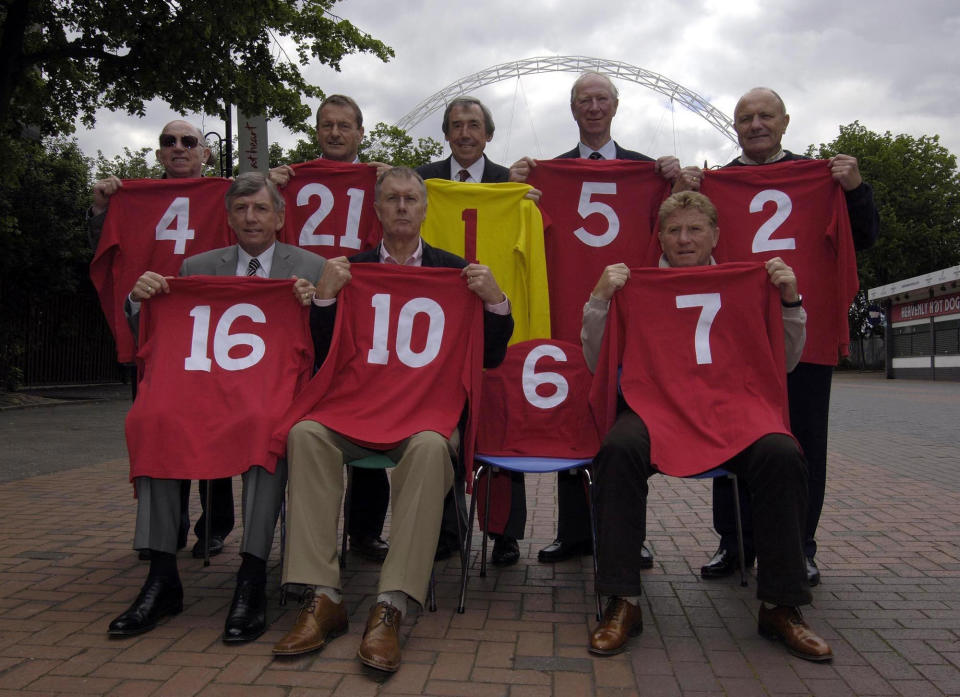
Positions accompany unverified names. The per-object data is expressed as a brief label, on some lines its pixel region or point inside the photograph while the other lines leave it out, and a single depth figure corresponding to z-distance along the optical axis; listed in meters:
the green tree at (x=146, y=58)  10.69
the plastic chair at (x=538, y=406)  4.12
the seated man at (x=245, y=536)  3.28
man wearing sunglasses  4.68
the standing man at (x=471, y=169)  4.46
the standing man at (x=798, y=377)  4.03
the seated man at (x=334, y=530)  3.05
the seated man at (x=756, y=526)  3.09
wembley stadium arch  48.25
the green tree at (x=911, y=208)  37.19
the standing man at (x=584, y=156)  4.49
